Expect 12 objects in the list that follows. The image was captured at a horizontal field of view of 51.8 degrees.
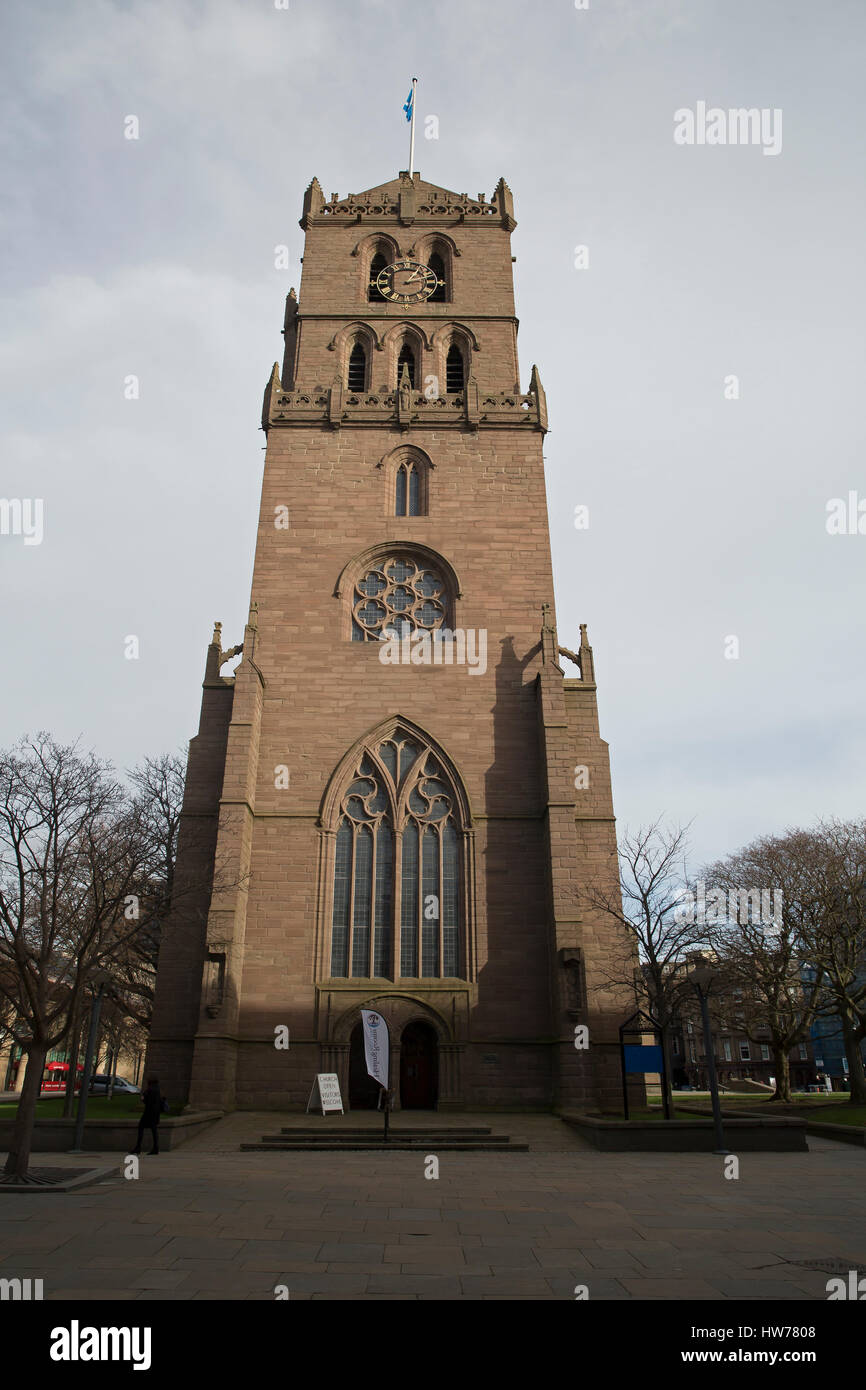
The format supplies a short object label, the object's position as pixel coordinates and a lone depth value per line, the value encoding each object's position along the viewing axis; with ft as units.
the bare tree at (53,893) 47.70
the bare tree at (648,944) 71.61
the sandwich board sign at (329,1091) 72.23
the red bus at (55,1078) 177.17
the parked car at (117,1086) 159.16
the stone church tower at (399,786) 77.61
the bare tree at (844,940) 96.63
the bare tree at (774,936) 112.68
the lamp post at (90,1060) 55.16
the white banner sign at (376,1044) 59.26
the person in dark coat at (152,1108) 53.62
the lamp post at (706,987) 56.75
